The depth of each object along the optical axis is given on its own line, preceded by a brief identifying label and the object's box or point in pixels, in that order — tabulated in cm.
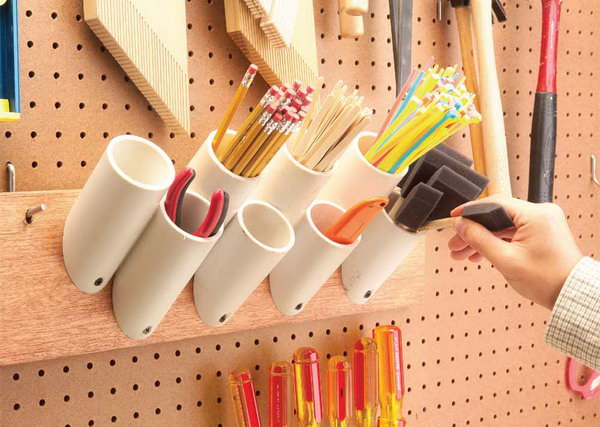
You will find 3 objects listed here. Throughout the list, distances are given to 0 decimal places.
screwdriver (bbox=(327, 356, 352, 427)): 96
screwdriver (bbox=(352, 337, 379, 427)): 98
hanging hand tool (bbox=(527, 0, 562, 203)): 113
